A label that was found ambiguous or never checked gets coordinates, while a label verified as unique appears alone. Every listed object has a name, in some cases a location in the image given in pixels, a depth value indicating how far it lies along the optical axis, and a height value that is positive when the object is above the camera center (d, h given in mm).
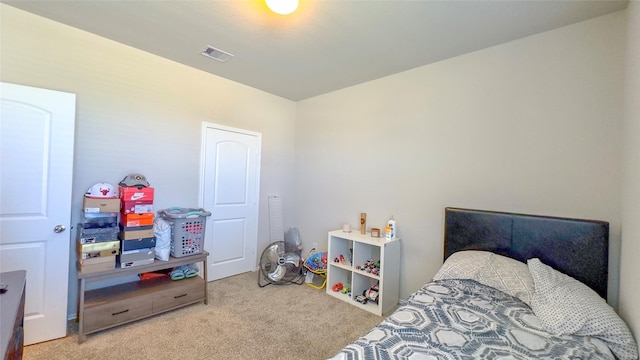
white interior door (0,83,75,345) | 1950 -209
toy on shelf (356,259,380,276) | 2792 -932
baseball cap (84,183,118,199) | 2307 -162
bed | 1246 -708
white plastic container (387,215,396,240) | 2853 -464
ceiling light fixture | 1733 +1195
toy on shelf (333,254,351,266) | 3082 -941
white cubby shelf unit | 2660 -951
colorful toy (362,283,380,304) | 2738 -1183
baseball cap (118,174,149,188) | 2557 -66
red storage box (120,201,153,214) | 2385 -307
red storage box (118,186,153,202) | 2393 -181
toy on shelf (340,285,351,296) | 3014 -1266
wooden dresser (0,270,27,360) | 976 -626
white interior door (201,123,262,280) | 3316 -245
